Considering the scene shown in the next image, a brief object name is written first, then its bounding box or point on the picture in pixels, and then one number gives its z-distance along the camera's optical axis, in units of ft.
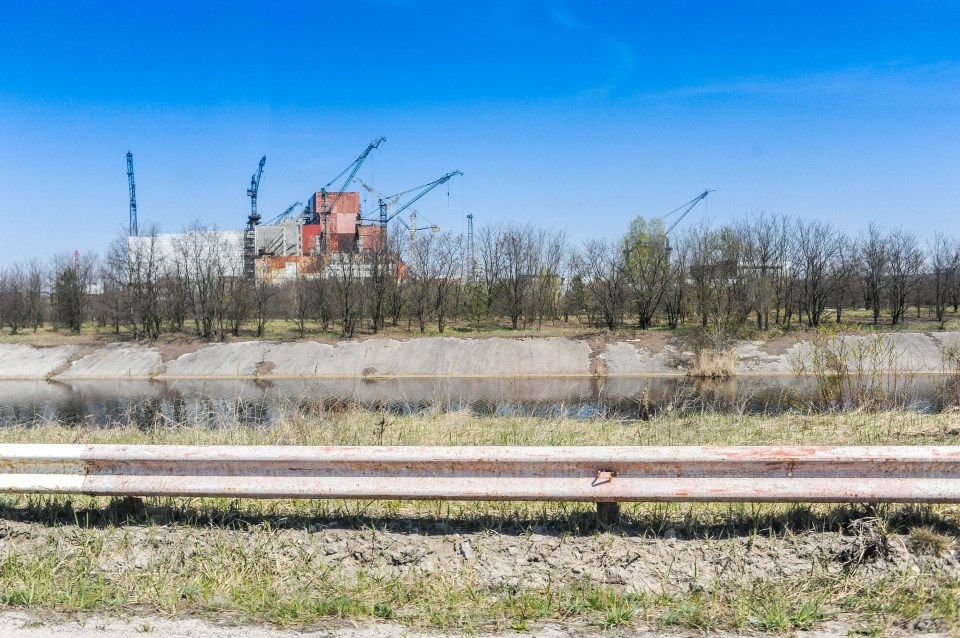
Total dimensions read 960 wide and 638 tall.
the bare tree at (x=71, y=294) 182.50
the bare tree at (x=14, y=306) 191.93
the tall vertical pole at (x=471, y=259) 182.70
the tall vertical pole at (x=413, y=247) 178.60
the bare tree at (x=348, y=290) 158.61
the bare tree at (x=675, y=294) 158.51
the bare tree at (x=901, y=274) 156.97
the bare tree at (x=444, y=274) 170.50
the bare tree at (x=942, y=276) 158.20
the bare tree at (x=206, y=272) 159.94
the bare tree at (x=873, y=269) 159.74
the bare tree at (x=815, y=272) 156.46
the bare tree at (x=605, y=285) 159.94
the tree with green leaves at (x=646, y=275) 158.92
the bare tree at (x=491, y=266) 179.66
